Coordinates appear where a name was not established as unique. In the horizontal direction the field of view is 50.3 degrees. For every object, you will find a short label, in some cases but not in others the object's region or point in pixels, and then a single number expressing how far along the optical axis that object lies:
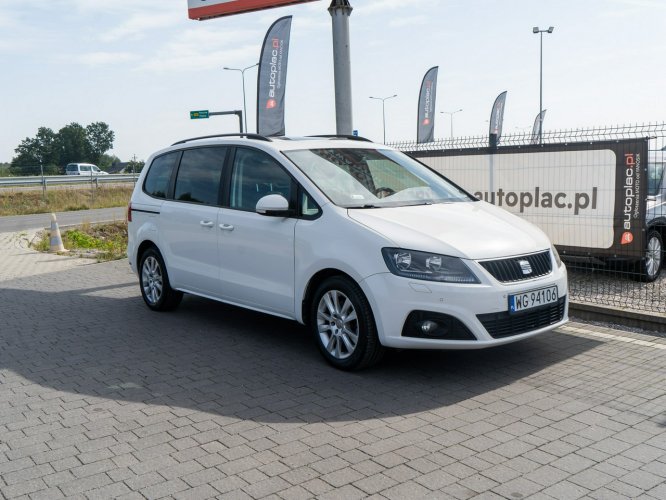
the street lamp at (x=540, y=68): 48.50
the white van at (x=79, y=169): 53.82
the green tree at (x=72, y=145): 102.25
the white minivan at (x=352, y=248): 5.04
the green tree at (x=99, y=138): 110.00
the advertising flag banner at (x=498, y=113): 40.12
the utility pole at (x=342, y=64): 9.46
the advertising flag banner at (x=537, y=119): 46.92
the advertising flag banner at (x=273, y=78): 14.30
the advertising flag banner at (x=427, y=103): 32.56
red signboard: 11.01
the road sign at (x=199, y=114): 21.47
